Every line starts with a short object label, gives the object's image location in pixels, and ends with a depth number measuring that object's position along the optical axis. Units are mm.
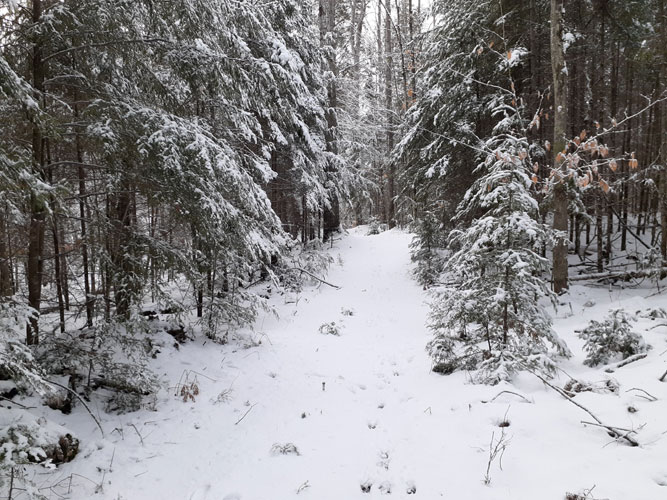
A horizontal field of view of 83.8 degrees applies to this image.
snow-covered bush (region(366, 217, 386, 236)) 22834
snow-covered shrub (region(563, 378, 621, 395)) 4388
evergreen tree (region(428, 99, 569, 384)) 4965
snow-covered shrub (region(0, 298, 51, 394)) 2791
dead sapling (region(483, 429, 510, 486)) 3475
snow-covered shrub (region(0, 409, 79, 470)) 2736
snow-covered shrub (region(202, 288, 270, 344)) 7004
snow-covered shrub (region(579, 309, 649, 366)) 5102
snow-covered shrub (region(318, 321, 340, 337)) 8295
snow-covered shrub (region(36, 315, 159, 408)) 4484
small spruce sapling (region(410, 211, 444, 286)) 11484
